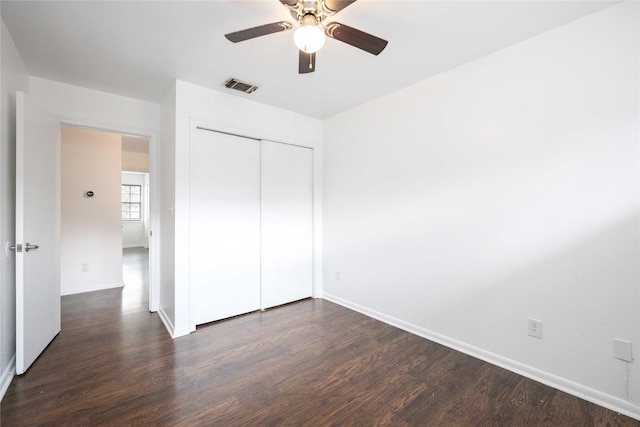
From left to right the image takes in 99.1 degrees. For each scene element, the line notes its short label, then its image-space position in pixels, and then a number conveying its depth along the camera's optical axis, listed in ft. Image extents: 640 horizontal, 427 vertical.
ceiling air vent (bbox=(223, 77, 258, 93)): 8.64
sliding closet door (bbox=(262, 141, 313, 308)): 10.91
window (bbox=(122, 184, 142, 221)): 27.04
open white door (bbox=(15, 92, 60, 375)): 6.31
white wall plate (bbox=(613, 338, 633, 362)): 5.40
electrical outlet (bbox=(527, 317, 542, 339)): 6.48
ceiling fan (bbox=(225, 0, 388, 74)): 4.74
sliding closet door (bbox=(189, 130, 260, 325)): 9.20
